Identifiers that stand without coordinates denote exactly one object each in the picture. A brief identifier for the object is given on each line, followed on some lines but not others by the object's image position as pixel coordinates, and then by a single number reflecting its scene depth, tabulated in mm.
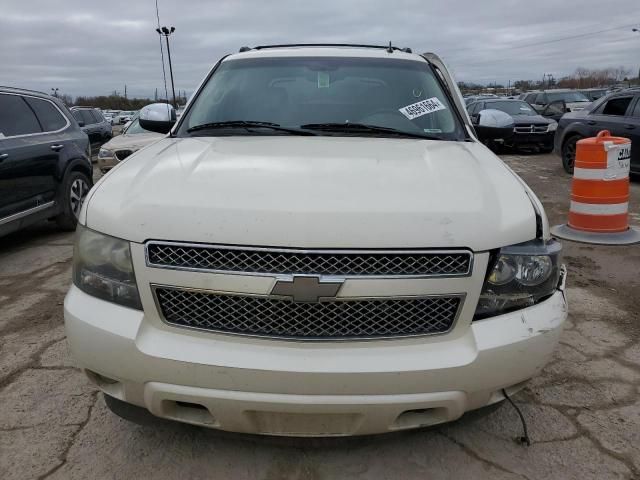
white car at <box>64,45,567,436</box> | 1877
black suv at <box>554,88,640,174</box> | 8992
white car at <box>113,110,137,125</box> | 40281
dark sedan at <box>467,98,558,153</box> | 14297
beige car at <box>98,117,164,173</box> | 9406
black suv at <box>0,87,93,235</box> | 5527
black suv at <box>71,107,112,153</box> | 14242
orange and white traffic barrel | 5840
